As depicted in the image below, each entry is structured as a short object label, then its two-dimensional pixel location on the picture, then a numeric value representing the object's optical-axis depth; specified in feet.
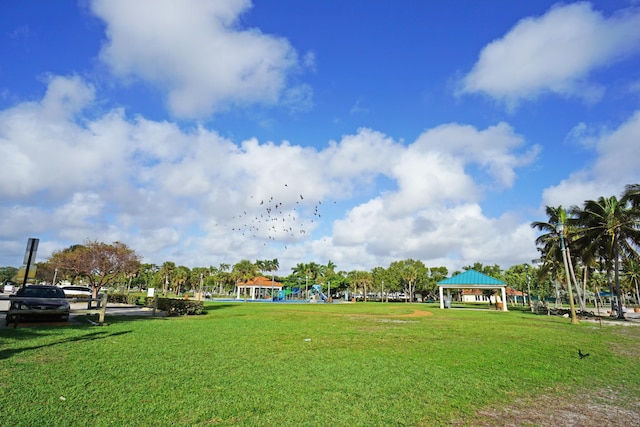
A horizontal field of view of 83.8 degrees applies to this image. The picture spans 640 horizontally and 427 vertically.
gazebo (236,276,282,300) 266.49
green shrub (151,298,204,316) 76.13
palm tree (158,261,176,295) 319.76
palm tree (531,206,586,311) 115.24
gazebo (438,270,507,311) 141.08
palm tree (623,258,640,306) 217.97
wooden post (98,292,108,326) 48.16
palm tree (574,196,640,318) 96.94
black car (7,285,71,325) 42.42
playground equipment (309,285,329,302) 252.89
